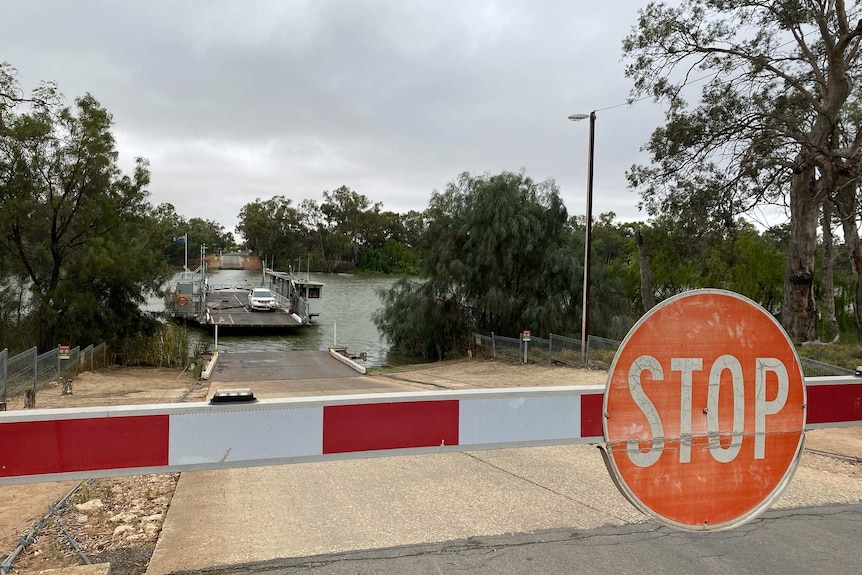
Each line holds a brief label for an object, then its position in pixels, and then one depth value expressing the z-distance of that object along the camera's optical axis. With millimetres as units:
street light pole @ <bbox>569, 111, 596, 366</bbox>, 21312
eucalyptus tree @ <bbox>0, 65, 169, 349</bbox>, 23000
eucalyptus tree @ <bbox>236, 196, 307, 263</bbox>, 120625
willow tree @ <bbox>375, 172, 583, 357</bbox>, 28734
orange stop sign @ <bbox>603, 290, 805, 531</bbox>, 2646
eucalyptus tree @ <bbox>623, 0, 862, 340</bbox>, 20234
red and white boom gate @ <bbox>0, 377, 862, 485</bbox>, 2186
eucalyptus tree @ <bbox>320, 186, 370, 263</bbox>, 115938
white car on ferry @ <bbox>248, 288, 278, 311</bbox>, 52812
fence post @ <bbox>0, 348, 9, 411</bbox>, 12293
